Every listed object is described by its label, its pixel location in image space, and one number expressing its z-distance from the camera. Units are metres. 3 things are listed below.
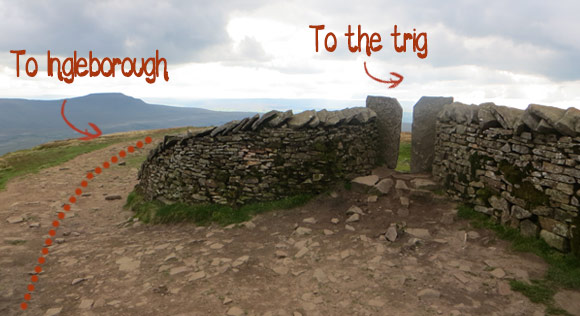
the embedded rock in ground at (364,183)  11.23
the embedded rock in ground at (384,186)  10.96
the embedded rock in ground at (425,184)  10.91
